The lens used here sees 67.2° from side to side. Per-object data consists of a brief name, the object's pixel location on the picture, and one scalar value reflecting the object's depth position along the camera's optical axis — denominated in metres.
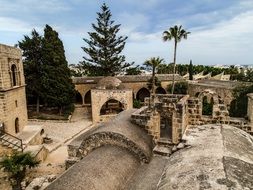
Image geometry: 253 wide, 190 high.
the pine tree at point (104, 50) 26.74
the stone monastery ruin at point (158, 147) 4.53
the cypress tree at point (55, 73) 18.17
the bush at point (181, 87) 25.06
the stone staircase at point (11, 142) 10.52
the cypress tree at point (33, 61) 17.91
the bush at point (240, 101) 16.88
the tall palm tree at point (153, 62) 21.17
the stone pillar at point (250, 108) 7.47
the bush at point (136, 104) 21.95
